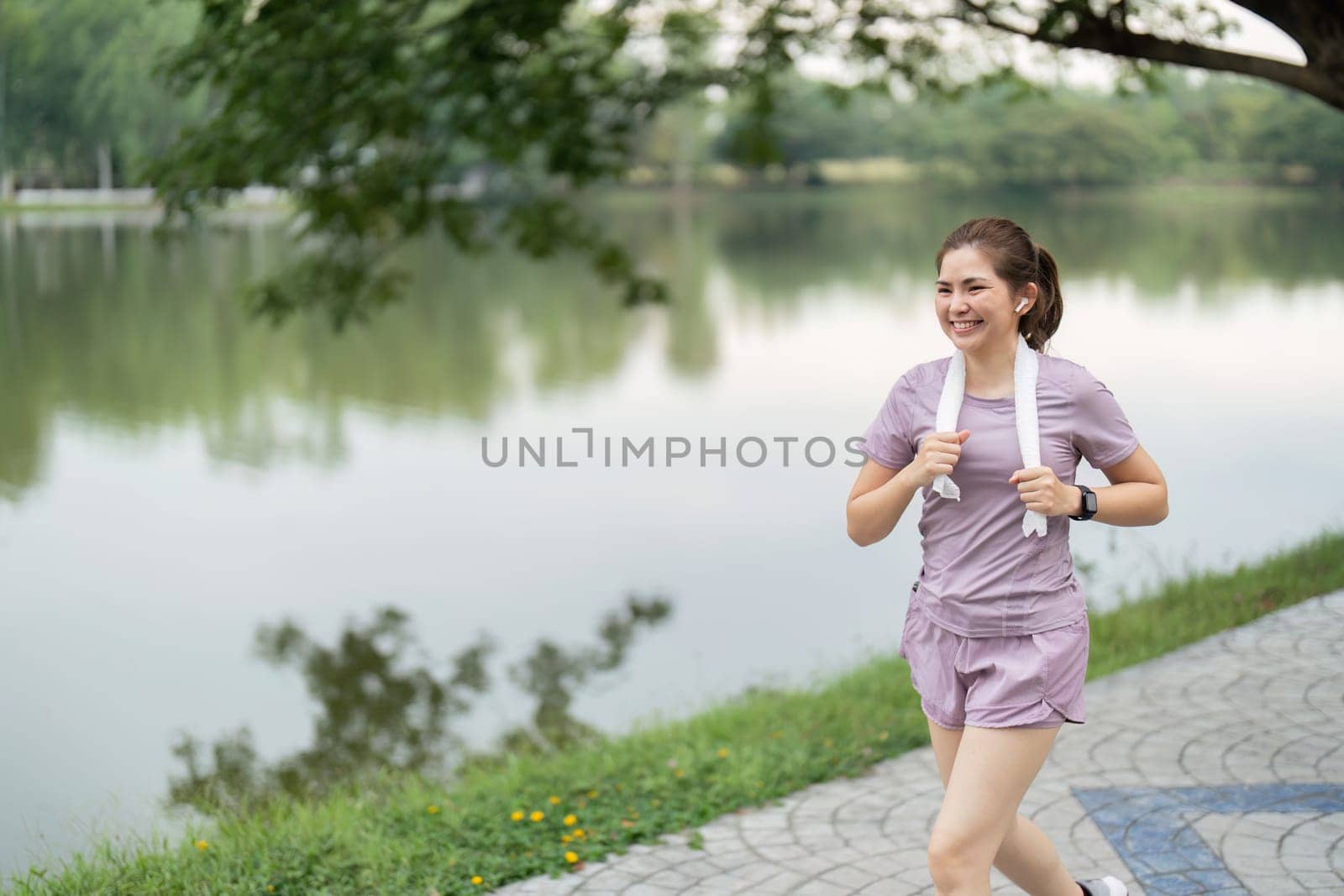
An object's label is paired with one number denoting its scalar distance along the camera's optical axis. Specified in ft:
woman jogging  9.68
